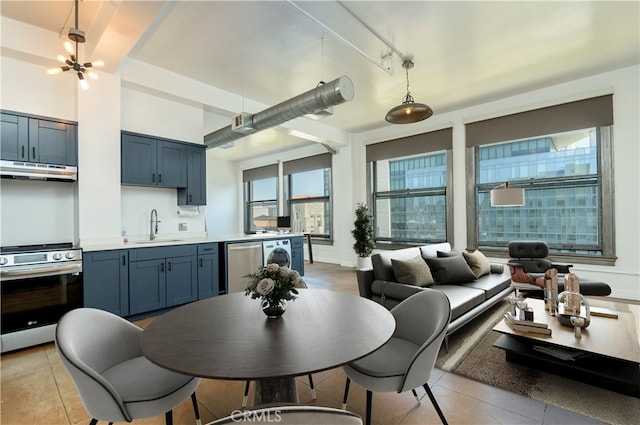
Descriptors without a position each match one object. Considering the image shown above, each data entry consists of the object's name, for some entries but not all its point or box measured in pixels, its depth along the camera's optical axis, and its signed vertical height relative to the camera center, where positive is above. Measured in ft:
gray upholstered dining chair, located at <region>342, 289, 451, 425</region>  4.75 -2.57
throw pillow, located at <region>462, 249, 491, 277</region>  12.50 -2.27
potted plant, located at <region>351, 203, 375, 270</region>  20.72 -1.58
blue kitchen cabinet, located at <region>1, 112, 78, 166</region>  9.93 +2.78
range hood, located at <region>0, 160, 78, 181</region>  9.74 +1.64
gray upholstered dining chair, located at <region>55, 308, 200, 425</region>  3.86 -2.43
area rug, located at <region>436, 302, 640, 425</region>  6.08 -4.15
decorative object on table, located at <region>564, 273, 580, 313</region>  8.23 -2.37
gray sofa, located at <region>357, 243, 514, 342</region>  9.41 -2.75
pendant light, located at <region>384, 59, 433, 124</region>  10.19 +3.47
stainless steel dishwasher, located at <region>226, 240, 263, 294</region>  14.51 -2.37
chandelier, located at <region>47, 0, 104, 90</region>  8.43 +4.73
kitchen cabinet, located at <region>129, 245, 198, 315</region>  11.33 -2.51
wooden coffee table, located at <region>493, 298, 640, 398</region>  6.45 -3.49
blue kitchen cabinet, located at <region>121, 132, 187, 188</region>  12.75 +2.51
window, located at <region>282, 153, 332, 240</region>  25.88 +1.79
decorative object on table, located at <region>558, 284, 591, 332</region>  7.31 -2.78
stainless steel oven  8.80 -2.31
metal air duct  11.59 +4.76
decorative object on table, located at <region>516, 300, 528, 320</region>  7.94 -2.64
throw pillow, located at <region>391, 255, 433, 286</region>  10.11 -2.10
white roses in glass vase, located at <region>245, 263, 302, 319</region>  4.84 -1.21
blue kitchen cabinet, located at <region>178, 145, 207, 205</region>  14.87 +1.87
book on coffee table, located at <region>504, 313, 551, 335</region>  7.30 -2.96
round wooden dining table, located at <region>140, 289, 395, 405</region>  3.43 -1.76
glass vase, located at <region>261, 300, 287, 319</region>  5.02 -1.62
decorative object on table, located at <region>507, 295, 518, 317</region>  8.43 -2.76
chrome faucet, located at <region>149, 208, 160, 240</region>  14.13 -0.49
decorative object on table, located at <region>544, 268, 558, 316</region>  8.76 -2.53
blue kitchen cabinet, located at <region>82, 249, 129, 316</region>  10.23 -2.28
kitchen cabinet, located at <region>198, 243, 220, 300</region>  13.28 -2.56
